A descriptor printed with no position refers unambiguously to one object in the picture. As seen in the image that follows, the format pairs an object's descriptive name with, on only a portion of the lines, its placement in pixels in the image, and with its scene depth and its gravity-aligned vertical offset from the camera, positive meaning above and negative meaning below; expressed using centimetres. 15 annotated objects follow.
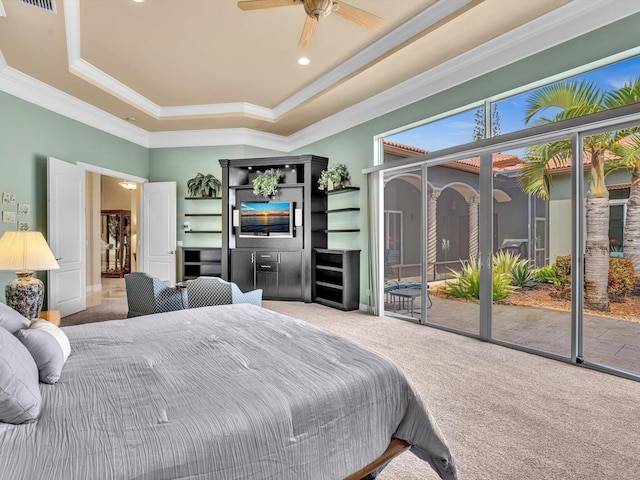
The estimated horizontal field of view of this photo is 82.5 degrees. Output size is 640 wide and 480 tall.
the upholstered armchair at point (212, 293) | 412 -64
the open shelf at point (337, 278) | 559 -67
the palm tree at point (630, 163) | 302 +62
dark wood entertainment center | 623 -4
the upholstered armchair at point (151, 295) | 414 -68
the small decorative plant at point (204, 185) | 669 +95
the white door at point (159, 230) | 665 +13
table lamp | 334 -25
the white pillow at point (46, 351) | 146 -48
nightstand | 310 -70
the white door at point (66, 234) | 468 +4
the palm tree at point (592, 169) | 321 +60
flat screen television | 636 +31
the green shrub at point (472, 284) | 401 -55
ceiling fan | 279 +179
